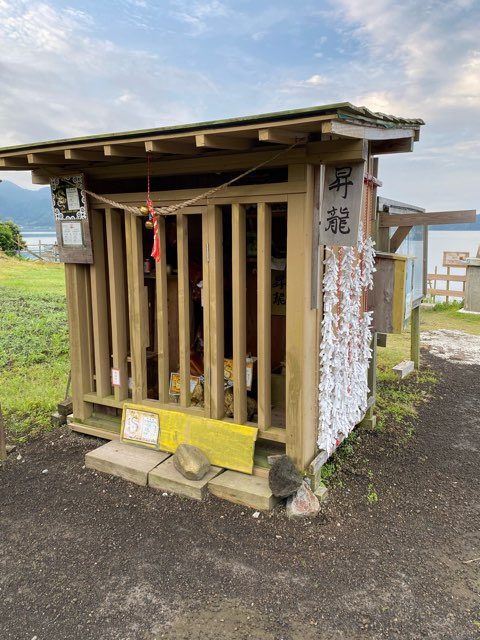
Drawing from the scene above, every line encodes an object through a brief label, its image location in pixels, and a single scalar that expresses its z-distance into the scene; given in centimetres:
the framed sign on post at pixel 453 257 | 1489
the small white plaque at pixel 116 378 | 484
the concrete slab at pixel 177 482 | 387
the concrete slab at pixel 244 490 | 371
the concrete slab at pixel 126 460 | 417
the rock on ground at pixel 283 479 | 366
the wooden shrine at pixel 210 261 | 351
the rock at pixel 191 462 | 394
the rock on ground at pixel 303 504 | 365
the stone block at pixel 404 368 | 761
